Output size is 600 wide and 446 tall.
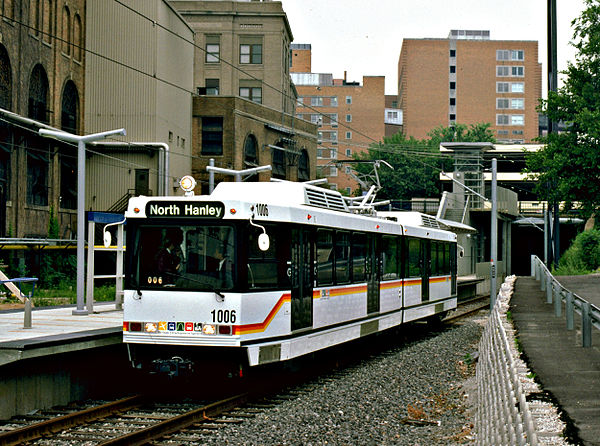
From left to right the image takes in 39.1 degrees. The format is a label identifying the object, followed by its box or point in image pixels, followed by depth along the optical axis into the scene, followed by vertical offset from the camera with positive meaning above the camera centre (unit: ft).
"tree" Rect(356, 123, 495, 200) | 298.35 +30.76
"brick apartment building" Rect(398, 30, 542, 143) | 402.11 +80.30
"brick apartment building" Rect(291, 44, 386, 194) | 438.81 +73.03
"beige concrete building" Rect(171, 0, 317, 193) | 226.58 +54.30
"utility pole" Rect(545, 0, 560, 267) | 123.05 +28.25
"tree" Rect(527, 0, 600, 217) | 107.55 +15.80
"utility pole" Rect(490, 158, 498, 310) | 112.57 +1.70
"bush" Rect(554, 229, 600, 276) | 127.44 -0.17
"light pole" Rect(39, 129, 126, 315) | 55.42 +2.89
